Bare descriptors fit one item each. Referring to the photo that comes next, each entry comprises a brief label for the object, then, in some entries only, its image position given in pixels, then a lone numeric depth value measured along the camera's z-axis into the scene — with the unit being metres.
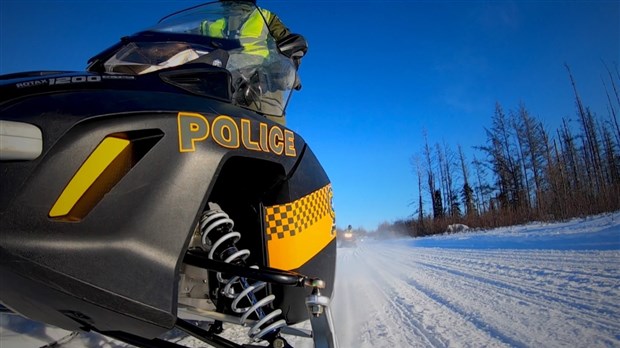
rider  1.86
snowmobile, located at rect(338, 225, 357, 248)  21.03
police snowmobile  0.91
